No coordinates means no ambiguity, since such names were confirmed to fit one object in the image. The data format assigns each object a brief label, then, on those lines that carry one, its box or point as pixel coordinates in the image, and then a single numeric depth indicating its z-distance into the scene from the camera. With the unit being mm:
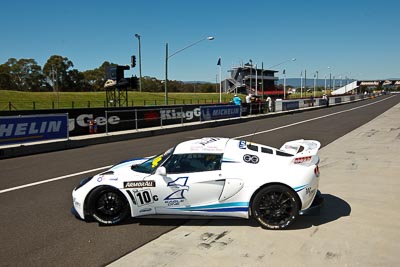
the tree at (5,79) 105625
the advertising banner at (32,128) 12914
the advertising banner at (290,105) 39566
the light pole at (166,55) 31556
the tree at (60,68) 112288
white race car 5059
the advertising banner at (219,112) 25375
